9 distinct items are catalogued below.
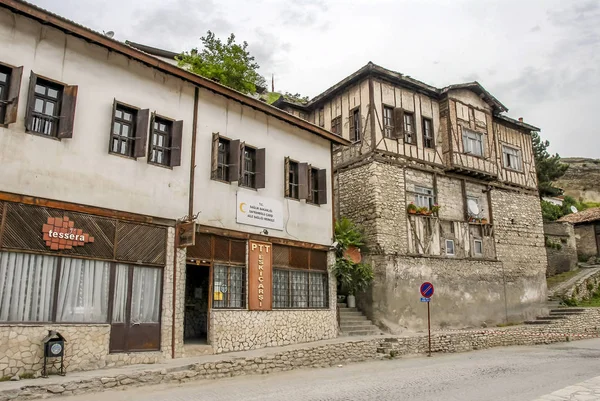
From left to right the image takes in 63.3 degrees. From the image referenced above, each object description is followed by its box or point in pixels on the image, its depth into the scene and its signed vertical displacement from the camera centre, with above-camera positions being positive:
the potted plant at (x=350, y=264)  17.14 +1.32
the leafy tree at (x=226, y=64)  20.39 +9.95
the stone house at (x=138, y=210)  10.20 +2.33
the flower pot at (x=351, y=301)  18.56 +0.01
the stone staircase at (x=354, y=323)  17.08 -0.79
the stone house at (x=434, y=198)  19.17 +4.43
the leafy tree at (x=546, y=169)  35.84 +9.48
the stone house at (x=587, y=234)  34.75 +4.64
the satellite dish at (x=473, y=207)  22.45 +4.23
